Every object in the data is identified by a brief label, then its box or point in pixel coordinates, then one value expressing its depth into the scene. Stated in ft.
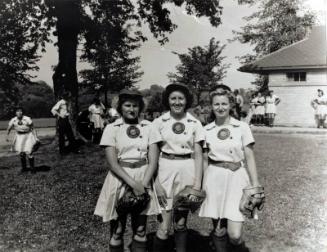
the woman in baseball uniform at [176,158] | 12.07
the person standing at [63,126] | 40.78
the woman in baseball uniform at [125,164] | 11.94
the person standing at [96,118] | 53.57
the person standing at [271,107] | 63.69
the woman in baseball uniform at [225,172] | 11.74
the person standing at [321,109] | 60.90
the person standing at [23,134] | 32.22
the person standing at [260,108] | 65.62
